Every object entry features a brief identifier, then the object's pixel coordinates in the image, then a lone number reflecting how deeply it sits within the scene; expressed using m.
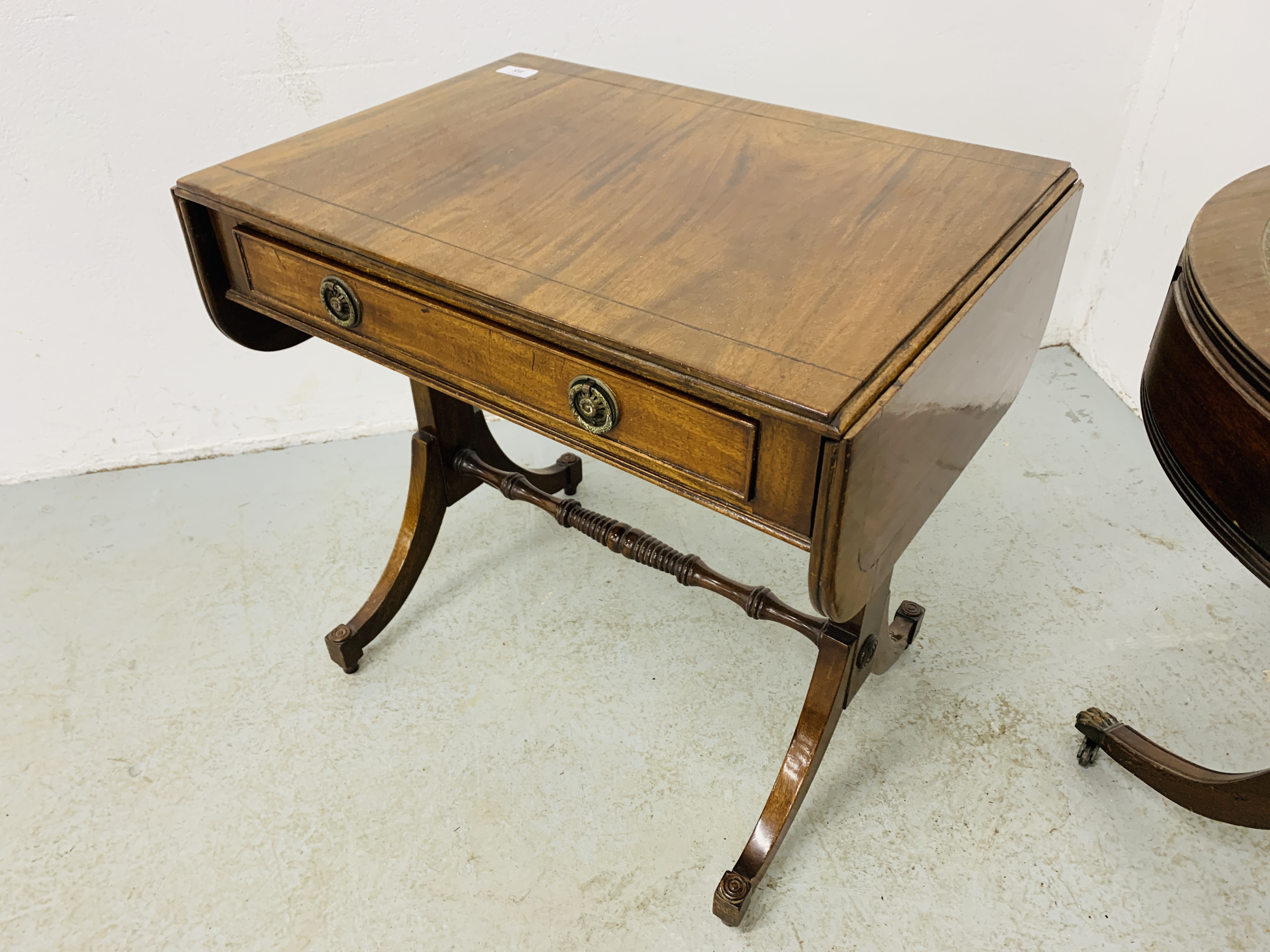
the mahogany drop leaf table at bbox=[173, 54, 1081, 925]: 1.01
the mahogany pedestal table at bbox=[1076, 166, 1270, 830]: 0.76
